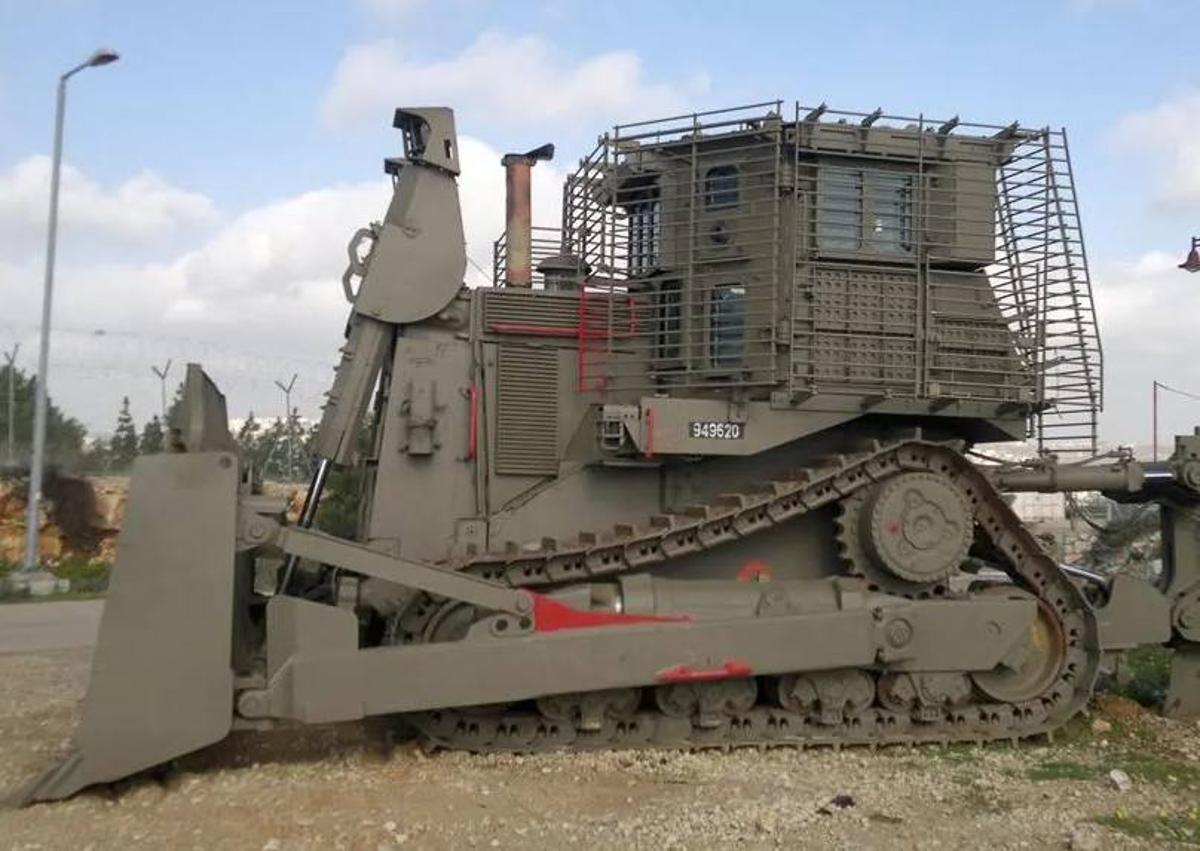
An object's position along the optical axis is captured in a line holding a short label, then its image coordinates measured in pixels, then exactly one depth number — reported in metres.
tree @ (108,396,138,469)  38.11
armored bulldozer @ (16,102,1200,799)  8.20
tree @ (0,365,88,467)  36.91
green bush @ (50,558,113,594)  23.47
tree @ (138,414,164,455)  34.84
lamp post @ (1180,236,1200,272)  16.97
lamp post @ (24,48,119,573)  21.03
